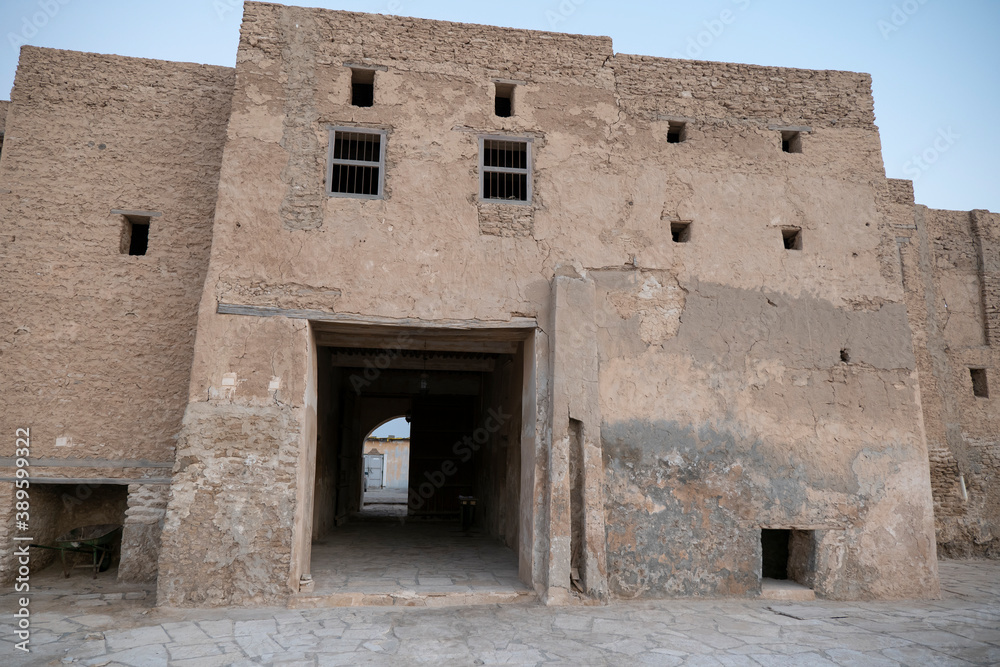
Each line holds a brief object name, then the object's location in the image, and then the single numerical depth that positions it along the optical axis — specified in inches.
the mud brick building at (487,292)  290.4
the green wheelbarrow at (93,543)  311.3
